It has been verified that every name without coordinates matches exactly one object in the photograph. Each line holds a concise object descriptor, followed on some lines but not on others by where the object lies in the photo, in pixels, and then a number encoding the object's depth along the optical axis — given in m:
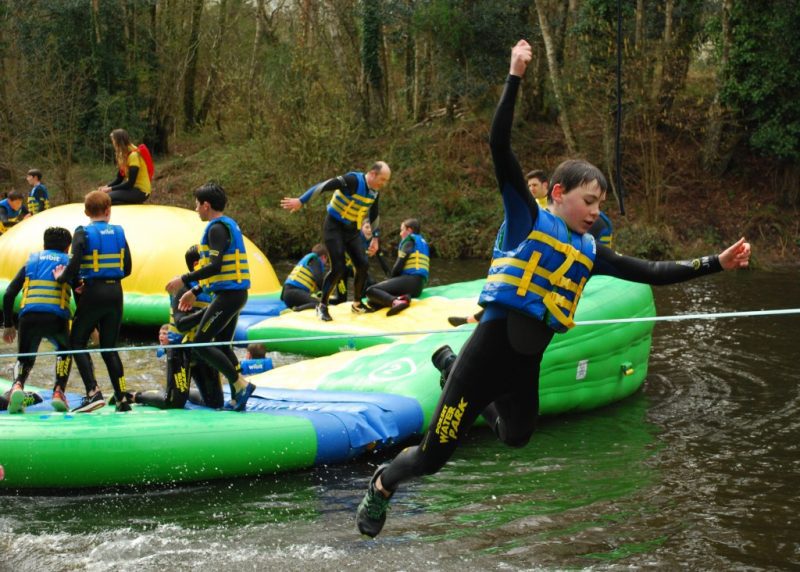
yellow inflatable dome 11.61
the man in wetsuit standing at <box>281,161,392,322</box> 10.11
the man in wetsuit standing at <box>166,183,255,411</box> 6.53
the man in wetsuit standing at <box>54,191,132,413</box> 6.98
